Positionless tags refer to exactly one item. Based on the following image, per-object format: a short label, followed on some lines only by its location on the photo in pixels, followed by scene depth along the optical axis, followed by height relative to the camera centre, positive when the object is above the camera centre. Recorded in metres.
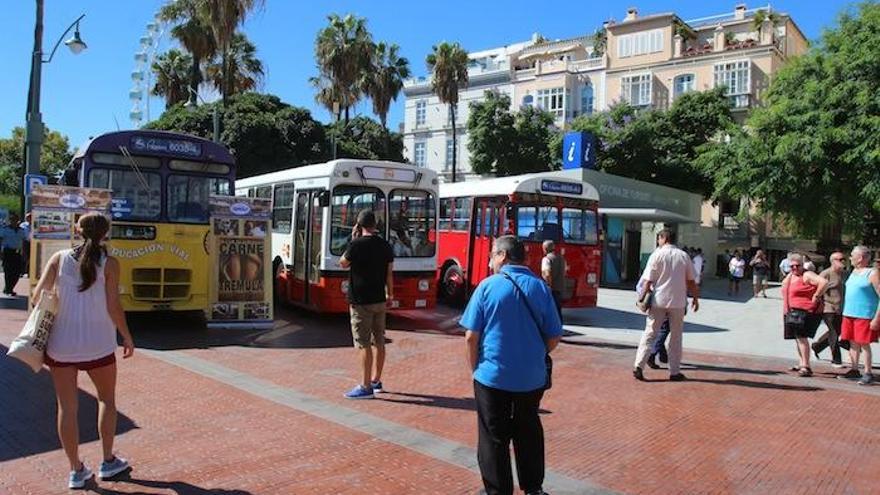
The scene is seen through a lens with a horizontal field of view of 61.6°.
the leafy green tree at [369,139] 38.06 +5.38
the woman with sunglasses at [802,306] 9.62 -0.75
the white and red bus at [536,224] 14.47 +0.37
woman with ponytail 4.55 -0.58
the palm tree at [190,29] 31.90 +8.87
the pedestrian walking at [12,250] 14.73 -0.43
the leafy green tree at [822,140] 22.31 +3.42
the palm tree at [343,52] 38.88 +9.79
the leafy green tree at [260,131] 31.92 +4.59
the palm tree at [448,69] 43.41 +10.11
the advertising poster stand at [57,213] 9.86 +0.23
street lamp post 16.20 +2.45
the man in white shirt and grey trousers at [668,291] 8.94 -0.55
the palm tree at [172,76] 40.22 +8.56
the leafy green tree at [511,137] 43.78 +6.20
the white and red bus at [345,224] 12.24 +0.24
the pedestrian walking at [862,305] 9.08 -0.67
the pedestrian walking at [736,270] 24.06 -0.73
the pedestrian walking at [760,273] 23.69 -0.79
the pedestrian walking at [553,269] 11.05 -0.39
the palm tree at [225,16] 28.84 +8.64
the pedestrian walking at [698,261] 21.69 -0.43
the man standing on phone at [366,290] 7.38 -0.52
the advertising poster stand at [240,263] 11.36 -0.45
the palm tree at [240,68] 38.84 +8.98
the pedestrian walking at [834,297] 9.95 -0.64
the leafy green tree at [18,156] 55.56 +5.91
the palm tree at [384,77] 41.72 +9.19
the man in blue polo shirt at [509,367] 4.36 -0.74
